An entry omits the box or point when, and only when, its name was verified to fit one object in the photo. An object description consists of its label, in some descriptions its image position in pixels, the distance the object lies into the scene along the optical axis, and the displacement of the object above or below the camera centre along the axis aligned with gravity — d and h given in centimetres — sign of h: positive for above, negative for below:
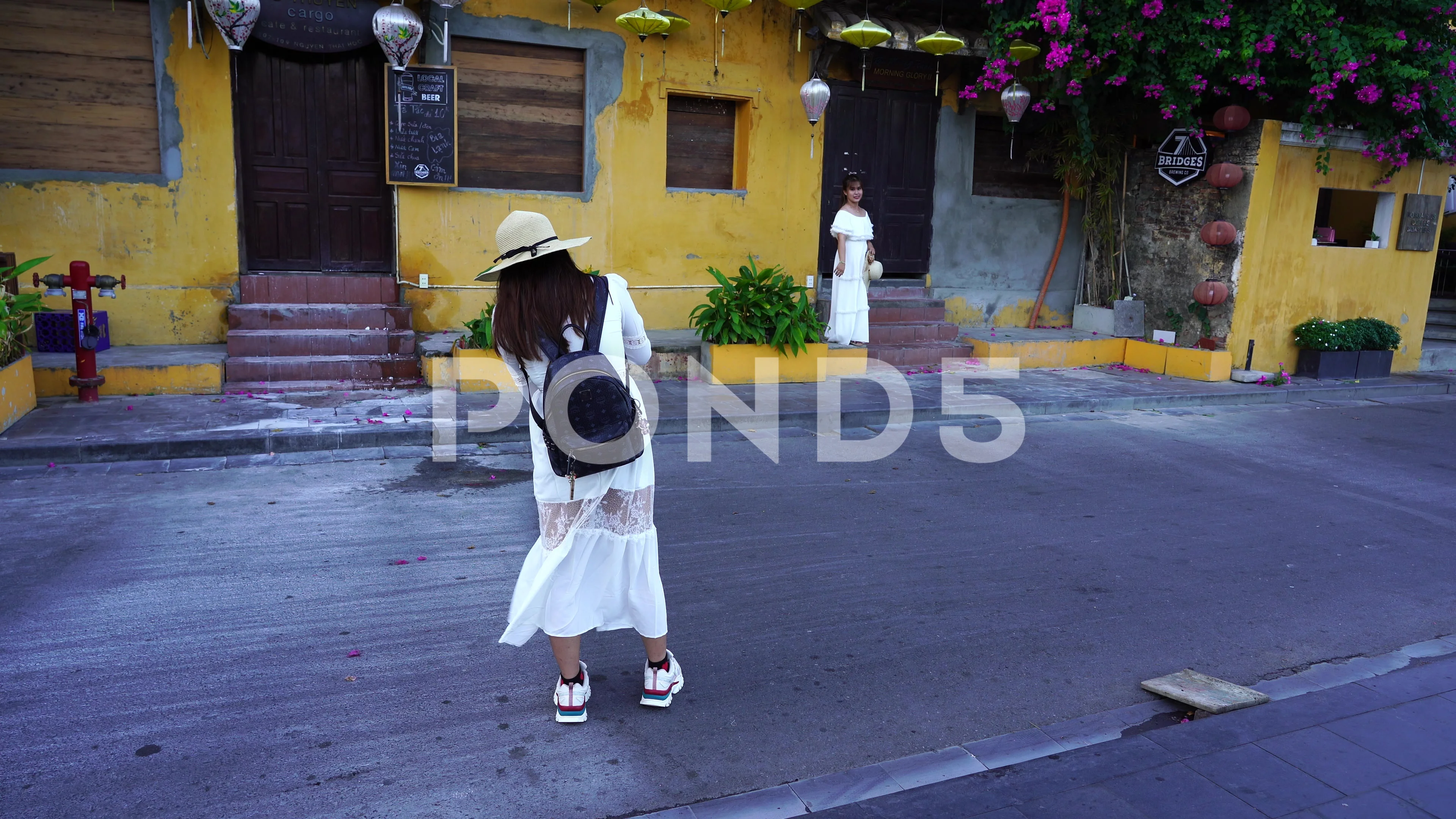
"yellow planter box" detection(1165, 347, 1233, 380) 1198 -98
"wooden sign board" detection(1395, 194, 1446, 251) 1274 +91
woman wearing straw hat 341 -92
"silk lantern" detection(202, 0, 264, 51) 852 +195
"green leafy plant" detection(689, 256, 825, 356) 1034 -51
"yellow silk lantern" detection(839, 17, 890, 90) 1062 +250
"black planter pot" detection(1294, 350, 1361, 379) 1242 -95
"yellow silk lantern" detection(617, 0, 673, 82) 1016 +244
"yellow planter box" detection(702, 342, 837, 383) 1033 -102
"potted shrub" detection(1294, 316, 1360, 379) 1236 -76
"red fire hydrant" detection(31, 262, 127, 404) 782 -65
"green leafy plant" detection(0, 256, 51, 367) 758 -64
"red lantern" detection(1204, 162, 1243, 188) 1150 +126
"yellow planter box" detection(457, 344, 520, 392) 938 -110
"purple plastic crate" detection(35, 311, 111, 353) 891 -86
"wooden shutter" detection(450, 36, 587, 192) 1041 +151
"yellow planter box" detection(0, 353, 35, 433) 721 -117
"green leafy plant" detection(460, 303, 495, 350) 918 -75
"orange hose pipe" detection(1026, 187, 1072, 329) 1338 +35
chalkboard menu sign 988 +126
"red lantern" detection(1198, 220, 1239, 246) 1166 +59
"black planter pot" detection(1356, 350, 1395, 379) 1271 -95
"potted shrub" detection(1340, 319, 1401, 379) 1259 -67
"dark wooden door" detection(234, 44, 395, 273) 988 +88
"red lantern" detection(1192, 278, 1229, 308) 1181 -11
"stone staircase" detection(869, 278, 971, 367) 1181 -69
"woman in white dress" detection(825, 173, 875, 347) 1072 -4
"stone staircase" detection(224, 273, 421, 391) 917 -83
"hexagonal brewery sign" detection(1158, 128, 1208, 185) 1192 +153
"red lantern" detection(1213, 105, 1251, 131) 1127 +188
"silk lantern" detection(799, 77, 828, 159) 1102 +189
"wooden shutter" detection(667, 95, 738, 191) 1155 +141
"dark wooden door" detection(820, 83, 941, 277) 1224 +134
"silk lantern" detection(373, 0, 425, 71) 915 +203
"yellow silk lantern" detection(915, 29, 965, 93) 1123 +259
